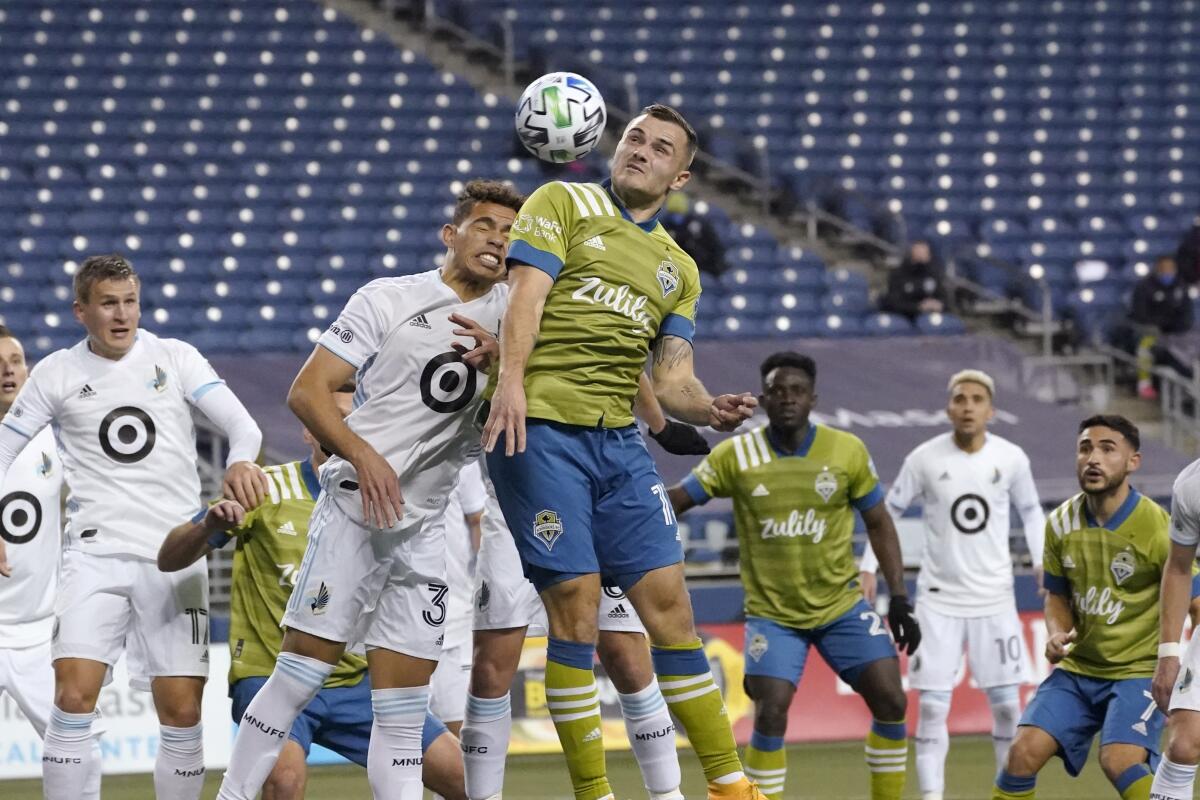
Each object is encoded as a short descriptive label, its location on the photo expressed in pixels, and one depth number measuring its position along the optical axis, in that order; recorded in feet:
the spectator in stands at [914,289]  123.13
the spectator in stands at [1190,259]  127.13
